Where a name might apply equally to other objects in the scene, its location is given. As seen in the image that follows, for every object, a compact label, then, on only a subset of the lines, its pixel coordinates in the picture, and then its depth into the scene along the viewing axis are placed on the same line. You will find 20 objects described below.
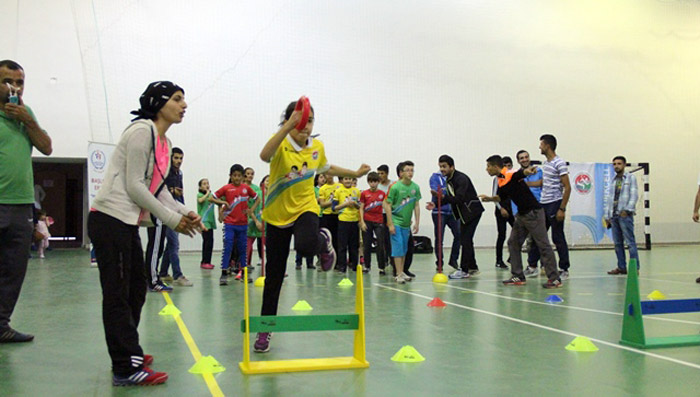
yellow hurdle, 3.52
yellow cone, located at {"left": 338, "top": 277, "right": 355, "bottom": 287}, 8.33
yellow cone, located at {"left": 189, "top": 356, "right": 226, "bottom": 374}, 3.50
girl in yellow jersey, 3.95
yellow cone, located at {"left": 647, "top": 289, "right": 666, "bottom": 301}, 6.52
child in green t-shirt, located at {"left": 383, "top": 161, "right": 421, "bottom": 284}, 8.67
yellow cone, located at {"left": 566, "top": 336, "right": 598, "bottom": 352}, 4.00
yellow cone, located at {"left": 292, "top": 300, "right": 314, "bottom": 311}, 6.02
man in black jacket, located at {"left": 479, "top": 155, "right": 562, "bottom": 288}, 7.68
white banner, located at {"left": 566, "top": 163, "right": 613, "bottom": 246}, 16.38
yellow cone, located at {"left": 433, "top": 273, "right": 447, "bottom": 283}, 8.59
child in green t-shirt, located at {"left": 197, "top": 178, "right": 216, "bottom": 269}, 11.01
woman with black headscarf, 3.10
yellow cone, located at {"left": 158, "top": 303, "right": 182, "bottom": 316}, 5.68
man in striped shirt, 8.77
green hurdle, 4.04
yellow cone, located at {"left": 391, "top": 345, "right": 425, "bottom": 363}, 3.76
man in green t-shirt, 4.18
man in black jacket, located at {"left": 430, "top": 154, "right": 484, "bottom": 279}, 9.03
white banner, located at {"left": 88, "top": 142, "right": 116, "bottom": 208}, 10.98
